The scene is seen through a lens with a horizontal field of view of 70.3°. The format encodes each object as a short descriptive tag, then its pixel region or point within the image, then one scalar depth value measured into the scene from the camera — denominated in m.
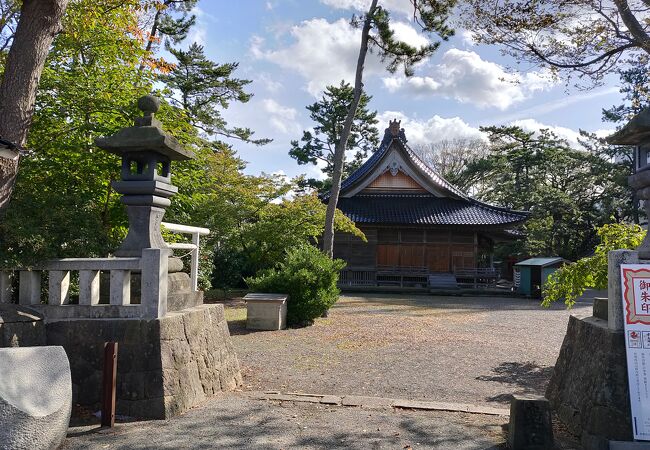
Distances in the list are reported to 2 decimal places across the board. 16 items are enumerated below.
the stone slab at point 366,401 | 4.99
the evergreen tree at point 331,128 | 33.00
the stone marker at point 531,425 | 3.69
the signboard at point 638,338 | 3.62
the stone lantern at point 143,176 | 4.84
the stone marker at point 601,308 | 4.51
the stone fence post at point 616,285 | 3.95
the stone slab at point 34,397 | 3.14
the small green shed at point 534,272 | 19.64
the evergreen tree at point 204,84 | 22.34
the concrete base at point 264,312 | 10.25
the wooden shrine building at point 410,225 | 21.98
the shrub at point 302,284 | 10.91
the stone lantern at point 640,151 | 4.18
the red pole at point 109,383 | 4.03
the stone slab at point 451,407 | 4.86
